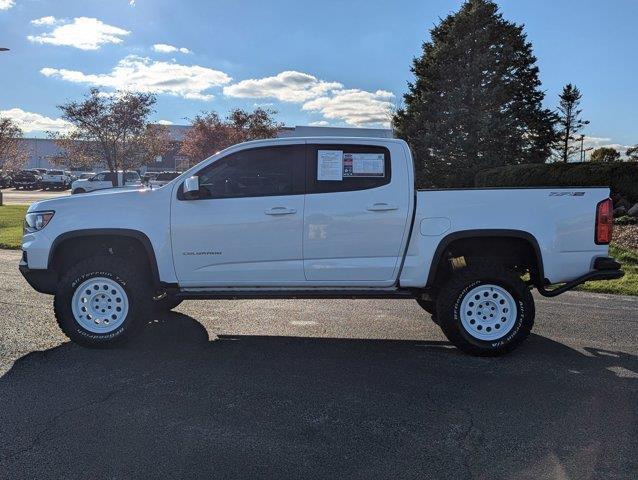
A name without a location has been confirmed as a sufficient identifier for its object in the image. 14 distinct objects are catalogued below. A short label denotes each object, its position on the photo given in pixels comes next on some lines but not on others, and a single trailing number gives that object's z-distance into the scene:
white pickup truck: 5.24
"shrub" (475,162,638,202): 15.27
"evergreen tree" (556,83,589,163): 51.16
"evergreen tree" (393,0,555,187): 25.50
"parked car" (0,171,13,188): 48.56
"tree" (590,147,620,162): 42.59
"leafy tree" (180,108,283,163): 30.67
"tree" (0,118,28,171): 33.77
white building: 30.06
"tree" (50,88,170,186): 25.55
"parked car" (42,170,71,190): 47.47
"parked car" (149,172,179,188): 33.44
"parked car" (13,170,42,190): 47.03
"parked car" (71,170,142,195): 33.31
